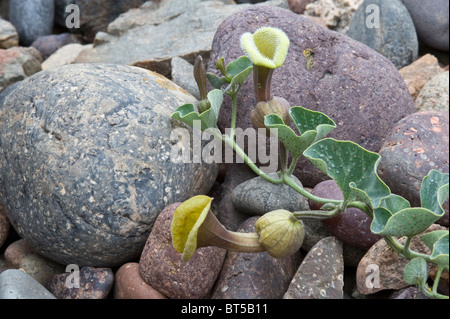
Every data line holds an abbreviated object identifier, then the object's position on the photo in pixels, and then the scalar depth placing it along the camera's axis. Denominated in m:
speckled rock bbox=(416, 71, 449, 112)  0.43
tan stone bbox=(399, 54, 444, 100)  0.46
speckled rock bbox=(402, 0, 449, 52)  0.49
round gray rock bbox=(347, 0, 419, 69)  0.48
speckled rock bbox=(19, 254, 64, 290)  0.38
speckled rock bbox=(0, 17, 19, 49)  0.56
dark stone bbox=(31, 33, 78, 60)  0.57
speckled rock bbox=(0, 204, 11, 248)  0.40
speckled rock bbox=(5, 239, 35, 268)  0.39
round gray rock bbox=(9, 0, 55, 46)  0.58
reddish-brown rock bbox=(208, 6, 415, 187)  0.40
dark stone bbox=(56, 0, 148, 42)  0.60
